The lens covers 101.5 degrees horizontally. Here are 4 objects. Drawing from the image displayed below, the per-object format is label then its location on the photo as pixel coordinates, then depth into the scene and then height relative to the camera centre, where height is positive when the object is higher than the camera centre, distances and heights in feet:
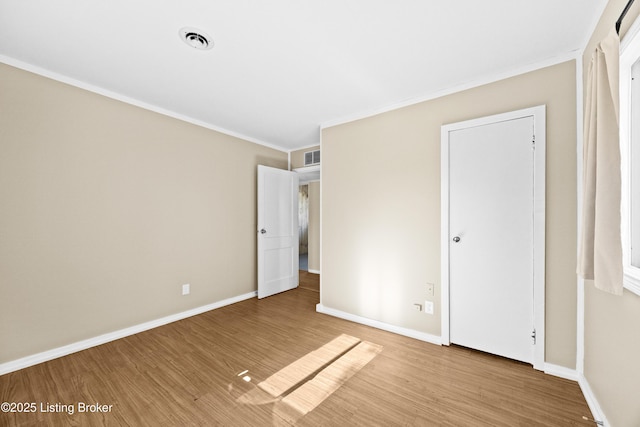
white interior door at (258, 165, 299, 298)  13.33 -0.83
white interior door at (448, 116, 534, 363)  7.16 -0.60
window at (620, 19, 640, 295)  4.21 +1.09
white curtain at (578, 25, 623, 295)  3.89 +0.74
